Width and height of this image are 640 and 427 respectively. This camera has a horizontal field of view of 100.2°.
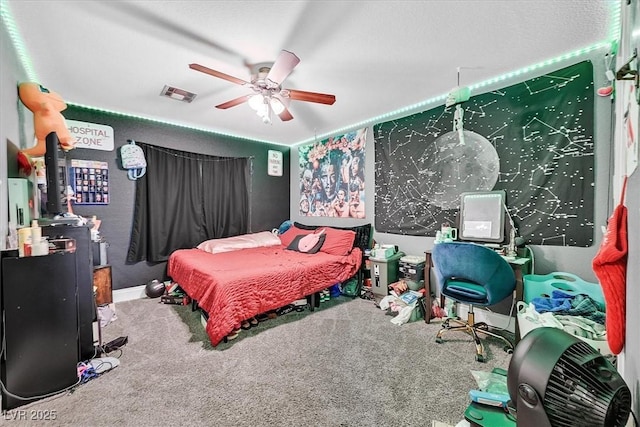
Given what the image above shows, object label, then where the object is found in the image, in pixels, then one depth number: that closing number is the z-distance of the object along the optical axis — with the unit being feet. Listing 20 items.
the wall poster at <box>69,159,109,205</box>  10.22
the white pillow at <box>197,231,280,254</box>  11.90
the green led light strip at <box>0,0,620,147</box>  5.38
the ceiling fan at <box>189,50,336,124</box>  6.32
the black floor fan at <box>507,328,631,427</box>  1.86
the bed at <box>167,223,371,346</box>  7.36
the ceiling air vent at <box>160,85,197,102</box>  8.61
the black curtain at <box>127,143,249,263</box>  11.66
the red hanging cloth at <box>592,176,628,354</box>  3.20
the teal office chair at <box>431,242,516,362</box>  6.53
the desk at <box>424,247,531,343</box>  6.77
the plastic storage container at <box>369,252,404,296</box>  10.57
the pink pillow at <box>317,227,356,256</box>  11.22
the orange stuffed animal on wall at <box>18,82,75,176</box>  6.52
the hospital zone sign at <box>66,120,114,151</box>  10.12
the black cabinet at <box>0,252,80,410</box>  5.03
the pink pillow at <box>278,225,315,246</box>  13.47
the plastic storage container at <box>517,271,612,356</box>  5.61
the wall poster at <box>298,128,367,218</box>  12.55
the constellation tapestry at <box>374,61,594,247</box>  6.91
